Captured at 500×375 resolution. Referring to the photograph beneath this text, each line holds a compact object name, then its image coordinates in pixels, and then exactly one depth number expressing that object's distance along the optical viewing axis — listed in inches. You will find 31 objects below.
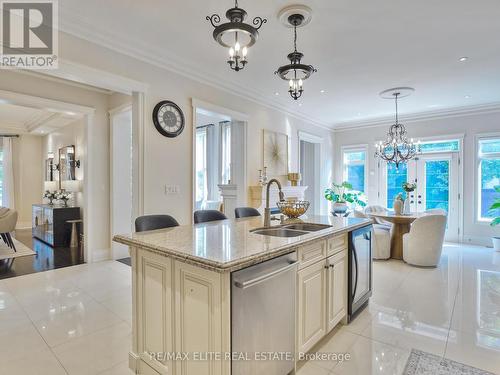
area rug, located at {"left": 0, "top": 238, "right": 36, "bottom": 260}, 192.0
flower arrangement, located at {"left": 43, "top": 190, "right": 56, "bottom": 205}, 249.4
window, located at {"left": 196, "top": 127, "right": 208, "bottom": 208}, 296.7
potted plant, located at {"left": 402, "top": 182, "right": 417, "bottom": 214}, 217.8
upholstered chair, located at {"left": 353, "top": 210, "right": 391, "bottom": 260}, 193.2
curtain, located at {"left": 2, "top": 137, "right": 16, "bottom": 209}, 317.7
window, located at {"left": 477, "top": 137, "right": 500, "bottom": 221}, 241.6
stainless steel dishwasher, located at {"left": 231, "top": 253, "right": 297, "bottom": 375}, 57.7
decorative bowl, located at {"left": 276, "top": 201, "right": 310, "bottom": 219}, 108.5
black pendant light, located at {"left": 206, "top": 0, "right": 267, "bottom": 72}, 81.7
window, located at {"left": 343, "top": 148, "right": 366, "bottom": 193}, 313.6
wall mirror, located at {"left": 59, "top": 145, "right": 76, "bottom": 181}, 236.8
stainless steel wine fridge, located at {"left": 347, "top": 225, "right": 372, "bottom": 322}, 102.7
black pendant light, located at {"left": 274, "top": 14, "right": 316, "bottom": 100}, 100.2
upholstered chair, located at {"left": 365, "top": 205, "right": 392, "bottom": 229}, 231.6
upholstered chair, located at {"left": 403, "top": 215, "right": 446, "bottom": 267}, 172.6
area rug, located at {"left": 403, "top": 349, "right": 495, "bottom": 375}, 76.7
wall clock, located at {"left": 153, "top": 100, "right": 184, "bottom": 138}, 146.9
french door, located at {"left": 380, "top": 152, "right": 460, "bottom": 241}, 258.8
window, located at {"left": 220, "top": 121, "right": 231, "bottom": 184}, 277.1
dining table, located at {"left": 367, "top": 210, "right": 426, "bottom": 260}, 195.2
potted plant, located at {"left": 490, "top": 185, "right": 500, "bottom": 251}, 203.1
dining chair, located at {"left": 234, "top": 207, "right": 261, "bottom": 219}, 134.8
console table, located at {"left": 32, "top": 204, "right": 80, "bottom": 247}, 221.5
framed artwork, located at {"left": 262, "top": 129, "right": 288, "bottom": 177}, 224.8
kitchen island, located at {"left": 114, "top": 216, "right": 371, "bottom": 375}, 56.7
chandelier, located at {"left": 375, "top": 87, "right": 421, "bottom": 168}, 210.6
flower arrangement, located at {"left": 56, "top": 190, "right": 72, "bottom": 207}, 237.6
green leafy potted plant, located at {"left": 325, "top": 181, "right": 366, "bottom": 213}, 308.0
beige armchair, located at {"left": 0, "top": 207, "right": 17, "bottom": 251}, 196.2
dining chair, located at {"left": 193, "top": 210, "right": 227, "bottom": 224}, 116.3
